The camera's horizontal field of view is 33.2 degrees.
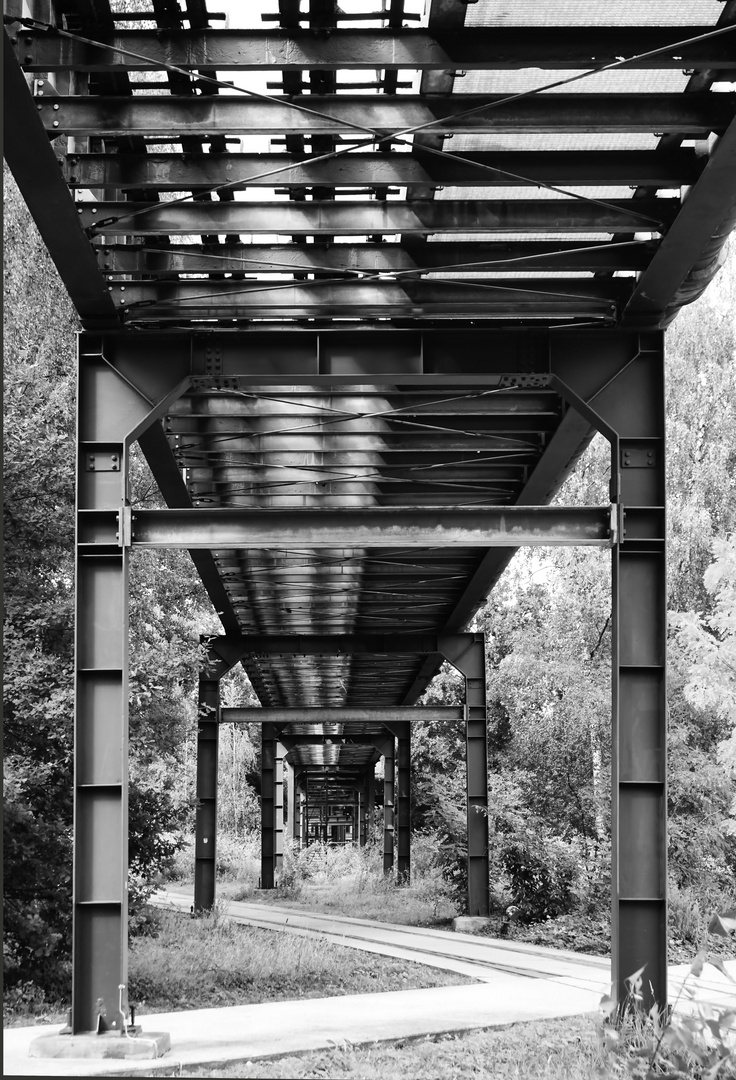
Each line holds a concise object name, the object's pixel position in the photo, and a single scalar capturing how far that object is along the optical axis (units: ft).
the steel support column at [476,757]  75.00
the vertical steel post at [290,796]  158.92
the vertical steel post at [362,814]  203.23
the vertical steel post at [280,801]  131.32
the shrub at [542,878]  77.30
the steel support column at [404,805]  111.75
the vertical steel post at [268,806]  113.91
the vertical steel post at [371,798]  181.68
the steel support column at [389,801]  125.49
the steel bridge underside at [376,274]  26.78
